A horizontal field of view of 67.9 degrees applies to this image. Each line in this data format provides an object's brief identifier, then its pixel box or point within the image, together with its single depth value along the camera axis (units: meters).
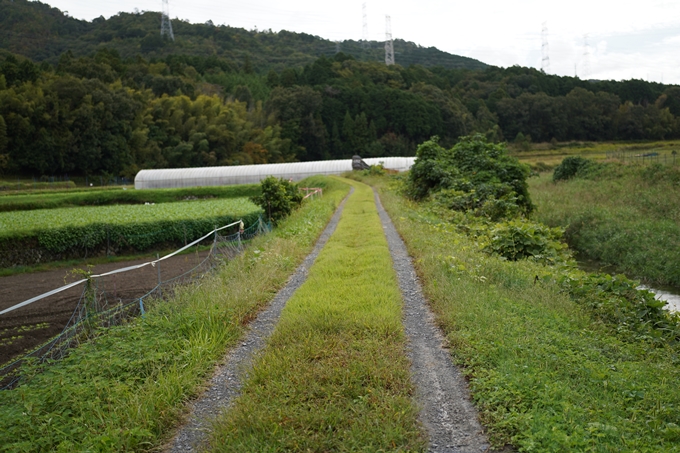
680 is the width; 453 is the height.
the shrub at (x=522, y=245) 12.48
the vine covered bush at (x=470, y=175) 21.02
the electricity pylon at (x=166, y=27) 115.38
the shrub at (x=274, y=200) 19.47
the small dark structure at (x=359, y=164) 47.66
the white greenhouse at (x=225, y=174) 45.81
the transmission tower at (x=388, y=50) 108.48
